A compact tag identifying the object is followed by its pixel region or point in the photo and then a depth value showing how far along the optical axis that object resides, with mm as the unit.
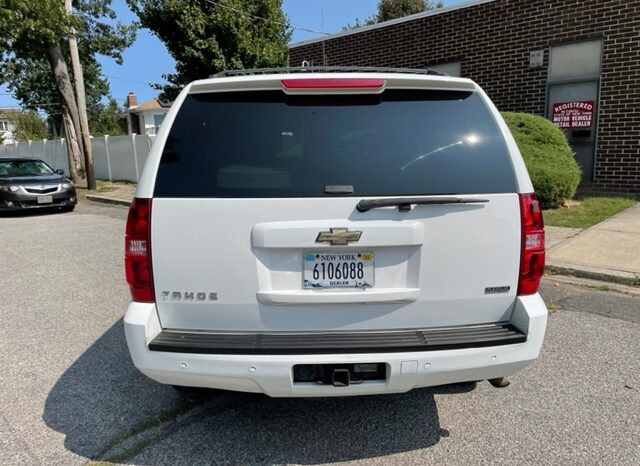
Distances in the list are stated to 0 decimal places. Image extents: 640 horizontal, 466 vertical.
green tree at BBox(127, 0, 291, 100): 16219
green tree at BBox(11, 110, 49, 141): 53081
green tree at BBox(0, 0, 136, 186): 14836
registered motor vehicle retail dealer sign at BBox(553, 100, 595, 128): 10359
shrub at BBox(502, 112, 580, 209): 8844
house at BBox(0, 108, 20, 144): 70125
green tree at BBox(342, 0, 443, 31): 29641
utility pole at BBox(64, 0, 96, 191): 16688
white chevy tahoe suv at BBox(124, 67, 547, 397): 2418
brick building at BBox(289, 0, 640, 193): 9789
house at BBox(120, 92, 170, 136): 45406
